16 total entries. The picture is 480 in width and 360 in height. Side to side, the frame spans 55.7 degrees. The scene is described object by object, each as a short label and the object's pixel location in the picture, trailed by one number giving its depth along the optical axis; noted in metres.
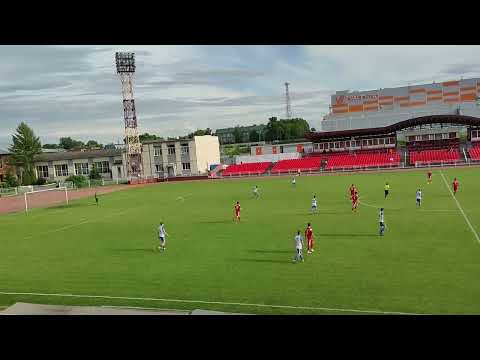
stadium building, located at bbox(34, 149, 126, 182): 79.38
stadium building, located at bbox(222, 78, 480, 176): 63.81
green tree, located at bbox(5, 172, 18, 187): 74.00
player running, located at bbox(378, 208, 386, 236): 21.45
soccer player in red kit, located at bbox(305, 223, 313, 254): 19.00
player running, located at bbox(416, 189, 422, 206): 29.27
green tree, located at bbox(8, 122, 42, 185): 80.50
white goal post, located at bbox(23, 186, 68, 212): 51.40
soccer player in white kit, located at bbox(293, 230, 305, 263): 17.46
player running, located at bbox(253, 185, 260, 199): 41.04
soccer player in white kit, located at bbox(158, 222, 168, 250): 21.39
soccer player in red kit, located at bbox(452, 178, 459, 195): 32.92
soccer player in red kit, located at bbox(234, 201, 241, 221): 28.20
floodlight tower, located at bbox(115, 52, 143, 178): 68.50
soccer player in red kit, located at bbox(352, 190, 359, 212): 29.42
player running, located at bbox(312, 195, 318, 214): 29.88
